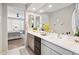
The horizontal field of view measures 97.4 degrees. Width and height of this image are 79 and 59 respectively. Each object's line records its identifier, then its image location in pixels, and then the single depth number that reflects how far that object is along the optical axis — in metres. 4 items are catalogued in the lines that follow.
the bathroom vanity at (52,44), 1.33
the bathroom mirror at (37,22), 1.70
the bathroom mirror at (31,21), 1.71
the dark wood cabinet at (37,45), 1.67
